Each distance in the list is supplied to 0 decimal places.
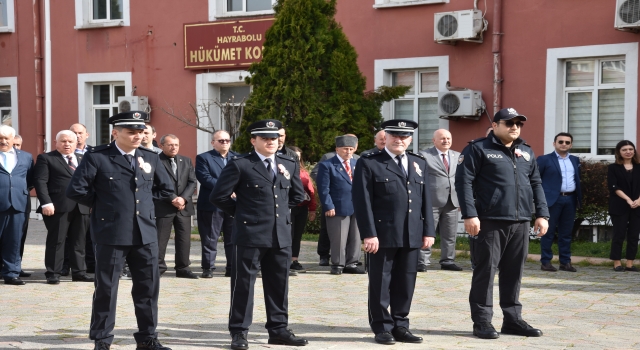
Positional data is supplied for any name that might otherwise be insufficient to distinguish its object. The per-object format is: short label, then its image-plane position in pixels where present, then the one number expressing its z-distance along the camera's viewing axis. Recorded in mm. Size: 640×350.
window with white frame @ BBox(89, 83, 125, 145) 22031
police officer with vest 8102
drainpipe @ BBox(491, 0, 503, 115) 17266
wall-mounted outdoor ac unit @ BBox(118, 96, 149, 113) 20859
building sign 19844
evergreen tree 16531
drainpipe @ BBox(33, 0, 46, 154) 22359
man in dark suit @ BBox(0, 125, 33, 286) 11477
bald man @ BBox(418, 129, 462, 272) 12797
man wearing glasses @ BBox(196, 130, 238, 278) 12180
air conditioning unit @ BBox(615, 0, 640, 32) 15516
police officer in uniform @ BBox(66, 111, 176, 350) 7402
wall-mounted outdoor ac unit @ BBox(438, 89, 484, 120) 17266
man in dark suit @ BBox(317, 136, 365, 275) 12398
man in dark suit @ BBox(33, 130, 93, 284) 11562
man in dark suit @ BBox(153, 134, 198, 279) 11922
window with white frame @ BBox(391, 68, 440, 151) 18375
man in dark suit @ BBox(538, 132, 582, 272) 12734
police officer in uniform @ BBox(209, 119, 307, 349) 7730
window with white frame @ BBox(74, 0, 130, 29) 21672
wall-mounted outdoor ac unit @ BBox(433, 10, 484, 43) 17156
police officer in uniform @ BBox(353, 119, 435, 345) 7922
